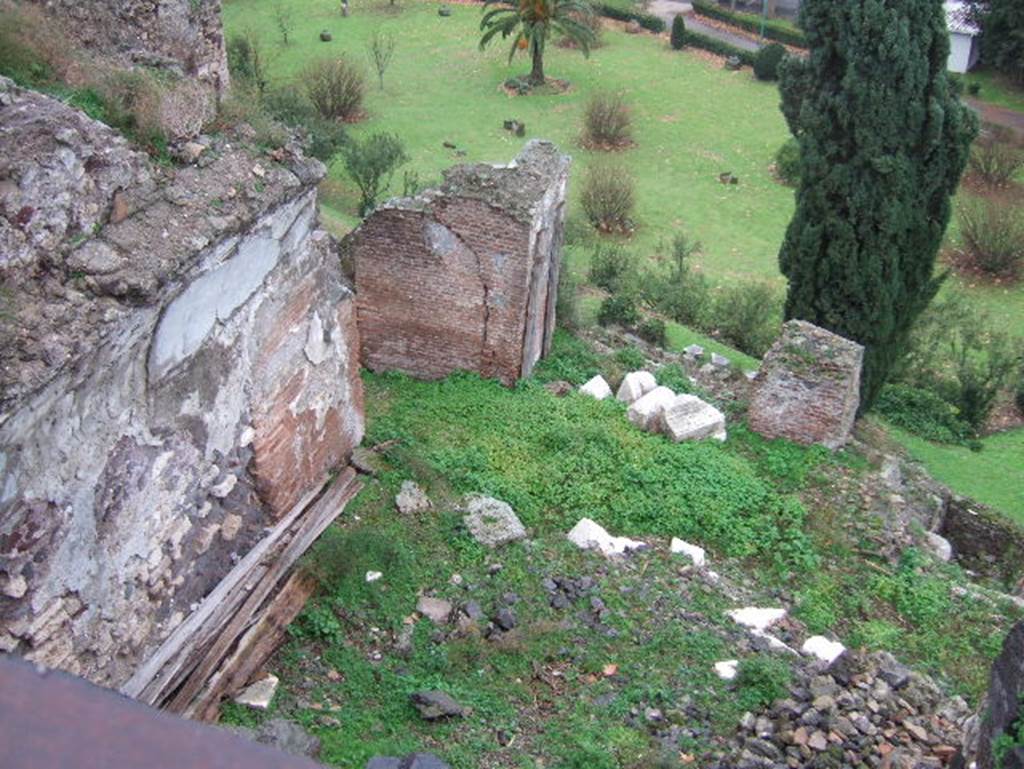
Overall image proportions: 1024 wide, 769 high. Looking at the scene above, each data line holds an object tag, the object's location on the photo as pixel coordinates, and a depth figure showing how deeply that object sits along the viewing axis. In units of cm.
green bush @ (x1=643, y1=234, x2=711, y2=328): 1439
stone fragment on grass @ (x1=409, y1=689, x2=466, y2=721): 593
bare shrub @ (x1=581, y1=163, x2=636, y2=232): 1772
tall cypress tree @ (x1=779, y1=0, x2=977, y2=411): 1131
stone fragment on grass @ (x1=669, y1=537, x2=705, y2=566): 817
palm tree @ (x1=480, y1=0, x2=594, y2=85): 2250
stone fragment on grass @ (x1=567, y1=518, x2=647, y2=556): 796
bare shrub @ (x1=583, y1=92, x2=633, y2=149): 2100
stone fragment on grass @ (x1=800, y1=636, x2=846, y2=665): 727
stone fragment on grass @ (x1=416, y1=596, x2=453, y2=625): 688
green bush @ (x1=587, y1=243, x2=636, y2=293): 1508
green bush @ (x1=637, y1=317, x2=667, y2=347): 1309
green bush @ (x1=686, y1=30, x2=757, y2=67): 2597
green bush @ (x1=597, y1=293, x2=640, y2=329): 1322
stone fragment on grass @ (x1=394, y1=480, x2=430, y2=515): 776
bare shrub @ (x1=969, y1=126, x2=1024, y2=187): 2016
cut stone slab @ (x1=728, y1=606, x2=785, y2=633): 746
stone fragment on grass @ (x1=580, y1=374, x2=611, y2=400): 1029
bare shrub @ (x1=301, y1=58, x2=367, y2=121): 2089
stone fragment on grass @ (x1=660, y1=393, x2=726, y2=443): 978
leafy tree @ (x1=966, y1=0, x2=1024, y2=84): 2436
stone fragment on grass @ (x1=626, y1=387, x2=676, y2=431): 990
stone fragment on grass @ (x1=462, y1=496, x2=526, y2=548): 766
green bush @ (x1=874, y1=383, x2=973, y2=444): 1305
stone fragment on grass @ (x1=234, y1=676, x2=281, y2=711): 588
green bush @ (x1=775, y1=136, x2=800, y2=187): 1997
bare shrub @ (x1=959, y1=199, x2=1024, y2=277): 1714
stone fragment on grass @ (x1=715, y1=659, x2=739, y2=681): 684
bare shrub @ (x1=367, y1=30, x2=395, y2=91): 2295
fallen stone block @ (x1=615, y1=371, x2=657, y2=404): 1038
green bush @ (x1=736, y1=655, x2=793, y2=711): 658
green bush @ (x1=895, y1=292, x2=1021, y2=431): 1341
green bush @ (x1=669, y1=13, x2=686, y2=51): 2681
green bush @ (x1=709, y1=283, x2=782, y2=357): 1395
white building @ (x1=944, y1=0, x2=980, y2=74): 2564
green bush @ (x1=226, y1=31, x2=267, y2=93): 1778
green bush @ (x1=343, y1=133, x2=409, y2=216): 1644
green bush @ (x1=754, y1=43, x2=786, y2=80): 2470
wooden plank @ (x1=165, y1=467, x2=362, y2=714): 573
